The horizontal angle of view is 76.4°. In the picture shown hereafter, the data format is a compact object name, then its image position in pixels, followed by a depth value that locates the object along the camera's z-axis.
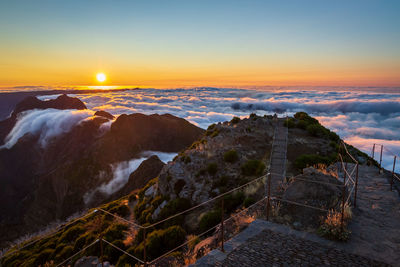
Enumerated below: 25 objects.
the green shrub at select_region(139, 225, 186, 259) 15.05
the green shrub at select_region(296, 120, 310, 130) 27.37
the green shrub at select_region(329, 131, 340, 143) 25.80
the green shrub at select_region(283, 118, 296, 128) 27.56
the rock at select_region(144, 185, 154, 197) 29.31
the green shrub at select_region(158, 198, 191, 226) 19.64
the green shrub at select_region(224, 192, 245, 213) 15.86
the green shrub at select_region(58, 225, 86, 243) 32.27
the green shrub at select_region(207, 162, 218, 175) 20.47
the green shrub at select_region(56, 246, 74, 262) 26.44
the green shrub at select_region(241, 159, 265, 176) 18.88
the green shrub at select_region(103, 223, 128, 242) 21.96
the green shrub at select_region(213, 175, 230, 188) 19.24
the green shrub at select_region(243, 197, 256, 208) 14.28
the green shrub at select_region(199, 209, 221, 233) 14.74
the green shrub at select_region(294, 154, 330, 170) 18.37
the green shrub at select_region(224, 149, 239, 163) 21.12
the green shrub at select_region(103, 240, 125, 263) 18.12
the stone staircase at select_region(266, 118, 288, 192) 15.91
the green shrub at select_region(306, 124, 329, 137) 25.73
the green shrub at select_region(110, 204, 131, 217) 30.89
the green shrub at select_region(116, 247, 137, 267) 16.00
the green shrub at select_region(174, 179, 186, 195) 21.33
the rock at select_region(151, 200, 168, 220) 21.48
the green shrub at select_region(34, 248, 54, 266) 29.79
